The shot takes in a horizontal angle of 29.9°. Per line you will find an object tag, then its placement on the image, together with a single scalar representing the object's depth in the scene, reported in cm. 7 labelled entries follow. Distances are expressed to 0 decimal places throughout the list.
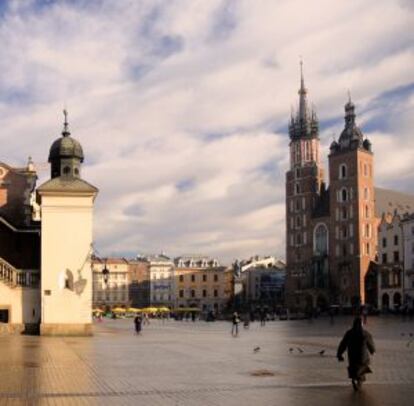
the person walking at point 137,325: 4909
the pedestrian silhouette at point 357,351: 1688
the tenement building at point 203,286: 18488
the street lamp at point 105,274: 4569
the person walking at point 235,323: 4756
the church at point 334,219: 13112
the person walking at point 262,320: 7191
